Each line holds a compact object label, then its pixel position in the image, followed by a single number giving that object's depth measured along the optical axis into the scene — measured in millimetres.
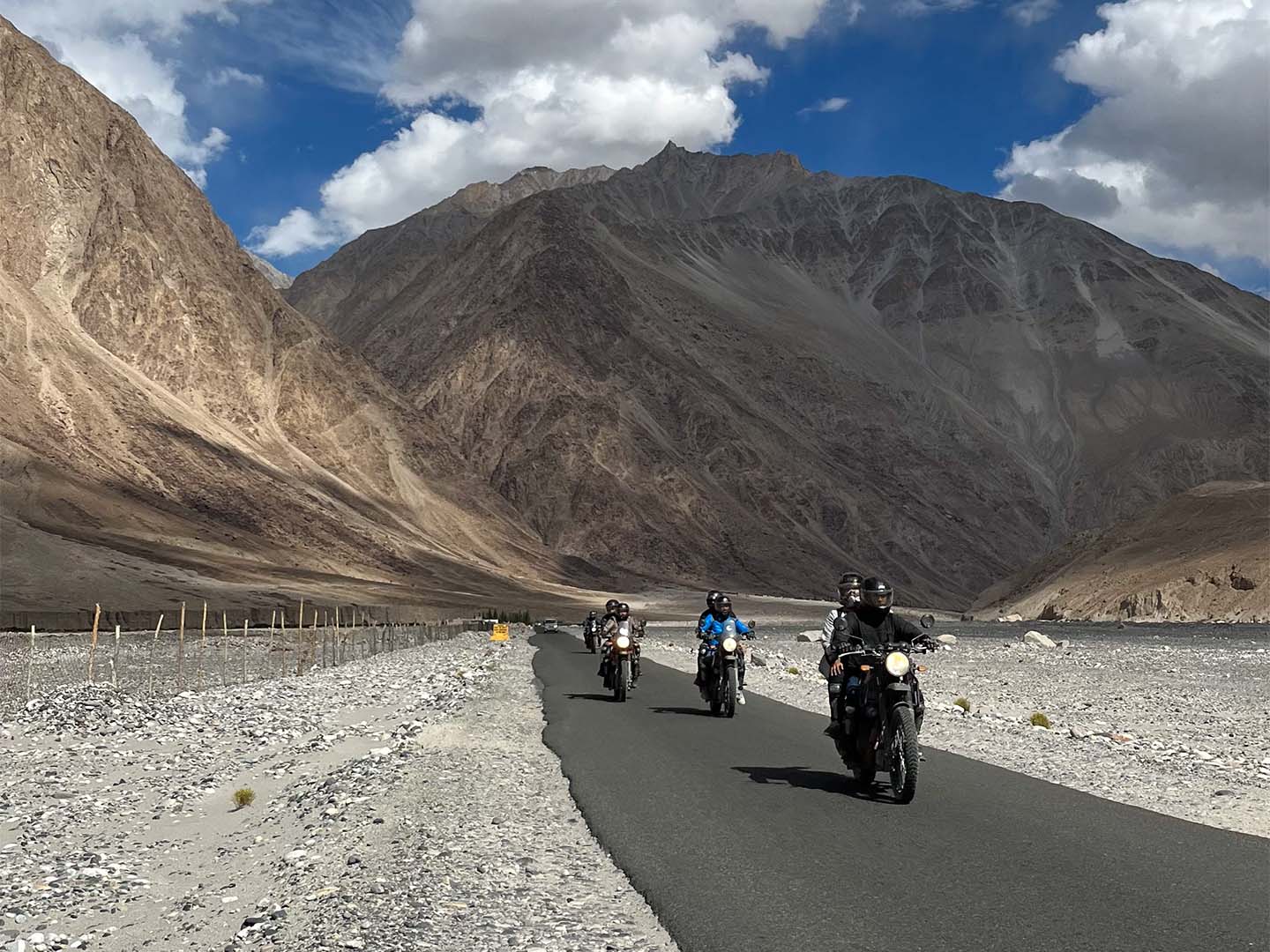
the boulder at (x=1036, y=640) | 52906
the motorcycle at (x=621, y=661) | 22172
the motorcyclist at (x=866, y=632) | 10977
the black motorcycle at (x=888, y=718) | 10422
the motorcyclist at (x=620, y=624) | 22594
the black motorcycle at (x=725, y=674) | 18734
